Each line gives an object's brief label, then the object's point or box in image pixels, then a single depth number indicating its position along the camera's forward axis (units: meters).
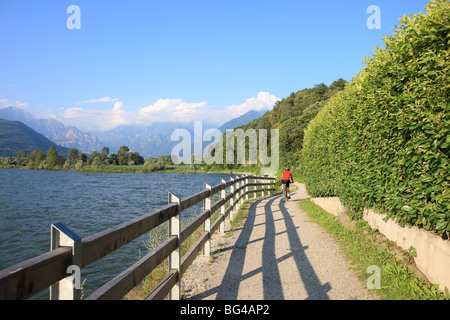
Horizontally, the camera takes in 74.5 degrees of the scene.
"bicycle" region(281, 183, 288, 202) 16.74
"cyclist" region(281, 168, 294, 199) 16.94
